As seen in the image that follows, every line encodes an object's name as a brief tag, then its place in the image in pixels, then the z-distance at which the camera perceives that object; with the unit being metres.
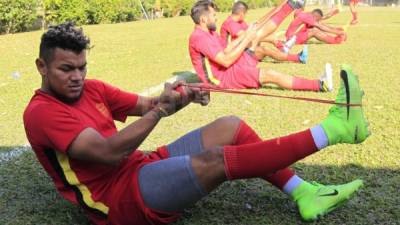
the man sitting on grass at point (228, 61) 6.41
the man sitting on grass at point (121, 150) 2.55
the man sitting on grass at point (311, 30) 11.98
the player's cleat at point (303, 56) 9.01
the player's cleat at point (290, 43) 10.10
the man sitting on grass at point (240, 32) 8.54
